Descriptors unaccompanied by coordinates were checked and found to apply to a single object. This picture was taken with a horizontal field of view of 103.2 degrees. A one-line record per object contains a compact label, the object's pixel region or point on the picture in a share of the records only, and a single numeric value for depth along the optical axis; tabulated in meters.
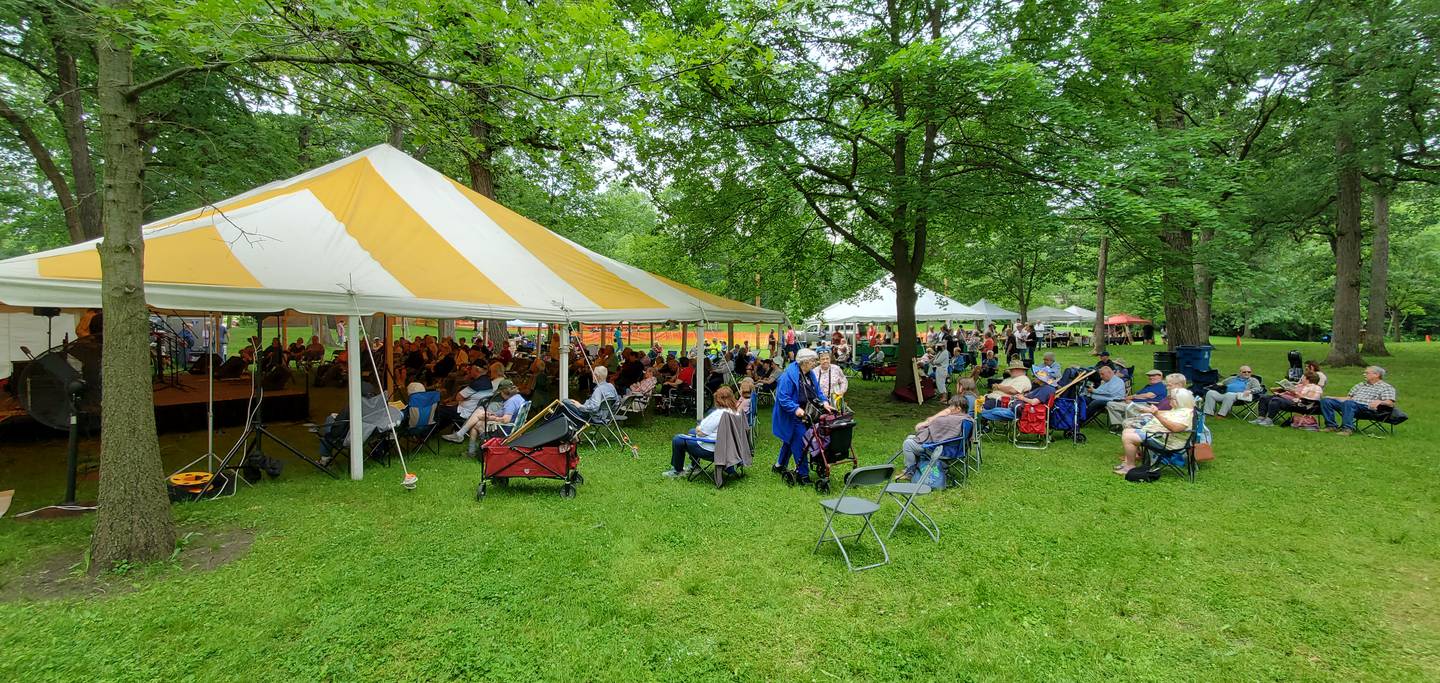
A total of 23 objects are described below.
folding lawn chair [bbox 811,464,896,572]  3.70
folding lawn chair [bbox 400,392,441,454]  6.40
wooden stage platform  7.27
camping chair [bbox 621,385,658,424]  8.42
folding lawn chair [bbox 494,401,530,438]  6.28
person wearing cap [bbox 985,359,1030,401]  7.93
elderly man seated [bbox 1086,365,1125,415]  8.31
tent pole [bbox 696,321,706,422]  8.73
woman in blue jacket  5.41
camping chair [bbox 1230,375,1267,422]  9.11
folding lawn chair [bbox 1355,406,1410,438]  7.36
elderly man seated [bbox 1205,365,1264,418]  9.04
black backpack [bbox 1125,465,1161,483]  5.69
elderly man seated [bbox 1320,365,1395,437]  7.52
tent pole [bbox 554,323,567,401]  7.30
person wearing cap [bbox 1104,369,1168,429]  7.33
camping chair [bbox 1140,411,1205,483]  5.70
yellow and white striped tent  4.78
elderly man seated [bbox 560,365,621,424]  6.86
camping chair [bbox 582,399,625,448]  7.27
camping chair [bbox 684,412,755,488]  5.48
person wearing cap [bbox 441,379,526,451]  6.47
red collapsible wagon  5.10
